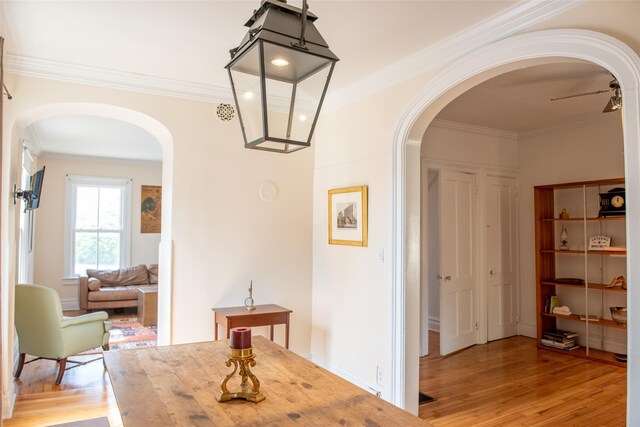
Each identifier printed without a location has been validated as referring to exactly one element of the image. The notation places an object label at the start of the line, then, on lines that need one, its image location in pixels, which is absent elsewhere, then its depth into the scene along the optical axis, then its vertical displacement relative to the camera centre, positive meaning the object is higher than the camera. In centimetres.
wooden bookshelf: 512 -26
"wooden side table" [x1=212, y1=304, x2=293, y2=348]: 391 -73
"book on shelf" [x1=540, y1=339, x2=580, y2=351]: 532 -131
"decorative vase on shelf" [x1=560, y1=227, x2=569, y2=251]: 568 -8
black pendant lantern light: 144 +54
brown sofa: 737 -89
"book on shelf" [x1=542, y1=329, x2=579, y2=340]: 539 -120
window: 798 +18
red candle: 158 -36
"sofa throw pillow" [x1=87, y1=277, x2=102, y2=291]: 737 -82
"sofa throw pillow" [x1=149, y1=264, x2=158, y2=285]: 814 -73
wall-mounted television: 368 +34
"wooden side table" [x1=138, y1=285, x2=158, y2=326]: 662 -107
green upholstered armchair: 413 -88
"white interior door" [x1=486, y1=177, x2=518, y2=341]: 588 -31
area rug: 565 -136
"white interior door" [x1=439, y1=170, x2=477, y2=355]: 530 -32
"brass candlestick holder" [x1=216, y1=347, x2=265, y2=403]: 159 -53
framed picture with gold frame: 393 +17
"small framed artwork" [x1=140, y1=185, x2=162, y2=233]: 858 +48
